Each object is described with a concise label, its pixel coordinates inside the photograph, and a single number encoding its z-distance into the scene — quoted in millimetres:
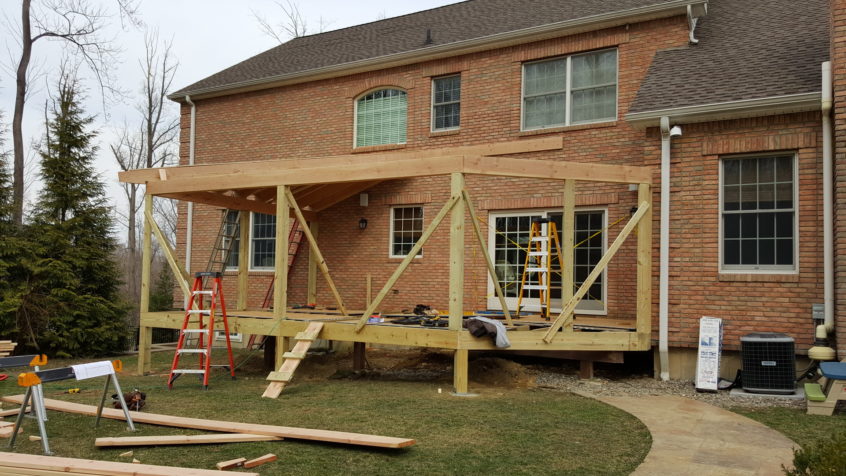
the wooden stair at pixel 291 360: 9016
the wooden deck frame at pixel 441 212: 9016
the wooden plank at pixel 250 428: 5959
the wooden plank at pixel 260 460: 5492
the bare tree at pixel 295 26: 32844
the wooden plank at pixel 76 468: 5039
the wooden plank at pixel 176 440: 6117
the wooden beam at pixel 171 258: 11227
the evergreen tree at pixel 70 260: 15070
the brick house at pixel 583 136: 9914
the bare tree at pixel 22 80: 20000
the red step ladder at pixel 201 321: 9703
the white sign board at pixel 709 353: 9477
